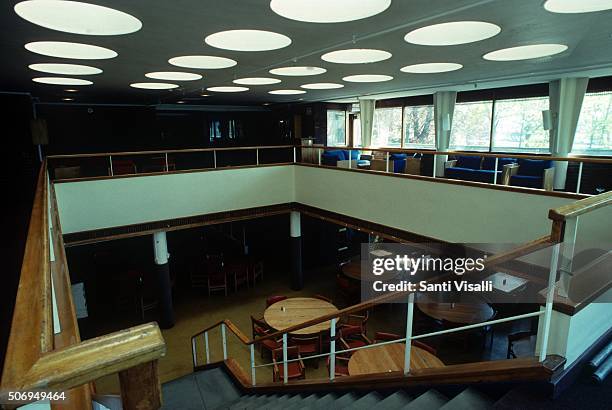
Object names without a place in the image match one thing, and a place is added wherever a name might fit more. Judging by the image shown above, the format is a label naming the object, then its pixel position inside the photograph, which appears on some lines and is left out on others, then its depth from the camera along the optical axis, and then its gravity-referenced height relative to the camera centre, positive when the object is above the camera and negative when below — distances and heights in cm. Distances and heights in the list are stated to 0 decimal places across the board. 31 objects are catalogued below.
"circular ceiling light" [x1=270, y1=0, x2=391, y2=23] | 333 +119
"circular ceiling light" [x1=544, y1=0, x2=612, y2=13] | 334 +119
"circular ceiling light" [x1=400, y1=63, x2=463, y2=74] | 643 +123
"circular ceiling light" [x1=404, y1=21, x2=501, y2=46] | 413 +122
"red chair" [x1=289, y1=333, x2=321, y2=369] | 717 -414
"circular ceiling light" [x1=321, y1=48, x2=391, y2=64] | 522 +119
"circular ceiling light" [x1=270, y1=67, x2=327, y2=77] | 645 +119
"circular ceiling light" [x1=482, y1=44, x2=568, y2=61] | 526 +125
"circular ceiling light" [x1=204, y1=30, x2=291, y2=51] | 429 +119
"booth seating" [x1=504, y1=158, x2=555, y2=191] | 570 -84
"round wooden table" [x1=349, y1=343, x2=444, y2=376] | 535 -341
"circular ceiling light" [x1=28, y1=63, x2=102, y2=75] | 571 +115
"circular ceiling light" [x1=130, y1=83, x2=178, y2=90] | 827 +121
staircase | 207 -264
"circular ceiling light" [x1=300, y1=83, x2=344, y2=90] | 877 +124
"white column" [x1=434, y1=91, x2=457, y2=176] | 1126 +51
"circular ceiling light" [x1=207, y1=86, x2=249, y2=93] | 922 +124
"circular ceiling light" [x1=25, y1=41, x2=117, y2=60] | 448 +115
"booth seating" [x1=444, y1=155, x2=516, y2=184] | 727 -79
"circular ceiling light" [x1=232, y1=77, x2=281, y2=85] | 766 +122
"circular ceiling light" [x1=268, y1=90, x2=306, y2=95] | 1015 +127
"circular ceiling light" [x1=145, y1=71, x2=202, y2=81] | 664 +118
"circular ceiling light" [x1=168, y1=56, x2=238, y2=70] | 546 +118
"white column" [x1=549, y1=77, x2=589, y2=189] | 845 +47
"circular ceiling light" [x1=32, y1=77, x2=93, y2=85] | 712 +117
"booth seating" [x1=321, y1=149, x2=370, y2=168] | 879 -65
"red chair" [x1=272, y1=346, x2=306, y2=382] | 613 -403
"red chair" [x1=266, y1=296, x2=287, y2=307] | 874 -392
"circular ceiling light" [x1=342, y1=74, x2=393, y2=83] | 758 +125
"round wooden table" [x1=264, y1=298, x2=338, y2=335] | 727 -380
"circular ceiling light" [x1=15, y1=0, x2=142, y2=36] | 326 +117
